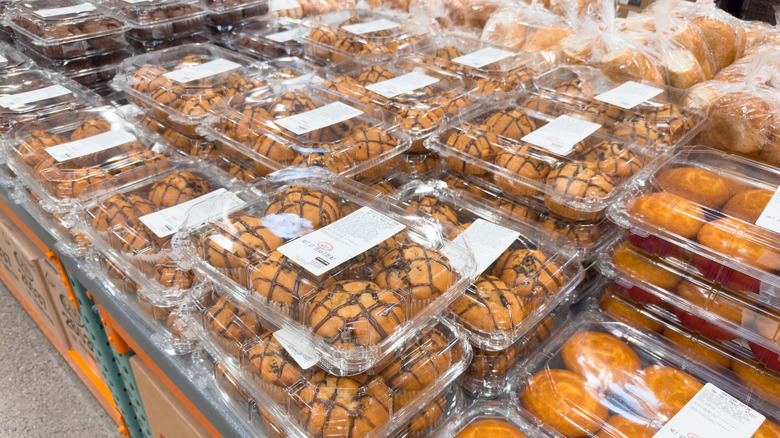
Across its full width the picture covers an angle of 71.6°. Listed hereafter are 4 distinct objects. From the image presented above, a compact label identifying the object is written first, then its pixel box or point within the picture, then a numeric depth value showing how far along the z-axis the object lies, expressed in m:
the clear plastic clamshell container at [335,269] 0.99
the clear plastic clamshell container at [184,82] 1.84
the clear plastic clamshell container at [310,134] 1.53
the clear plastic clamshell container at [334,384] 0.99
